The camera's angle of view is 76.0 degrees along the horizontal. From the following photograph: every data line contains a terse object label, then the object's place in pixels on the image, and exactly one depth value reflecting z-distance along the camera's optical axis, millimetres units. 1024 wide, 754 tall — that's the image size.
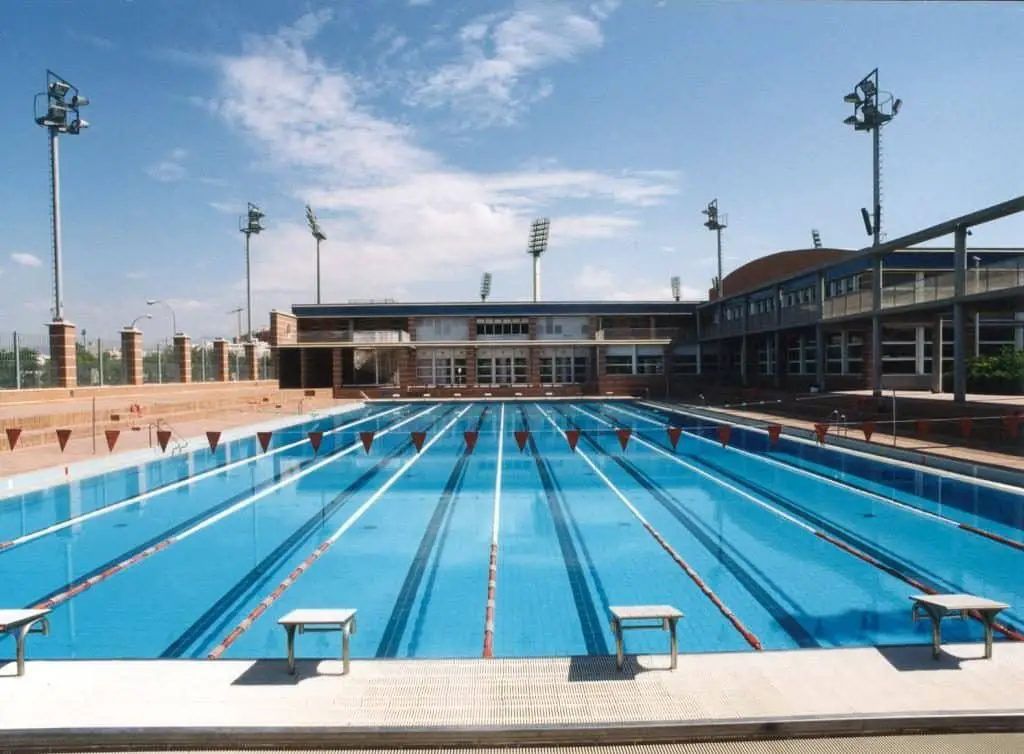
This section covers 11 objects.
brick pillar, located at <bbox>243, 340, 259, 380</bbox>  40625
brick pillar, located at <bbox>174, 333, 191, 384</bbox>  32856
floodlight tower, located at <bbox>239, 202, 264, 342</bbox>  44750
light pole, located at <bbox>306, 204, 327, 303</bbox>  51562
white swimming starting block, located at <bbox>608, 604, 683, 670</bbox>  4609
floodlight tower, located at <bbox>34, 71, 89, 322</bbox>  24203
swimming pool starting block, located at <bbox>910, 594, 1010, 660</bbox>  4605
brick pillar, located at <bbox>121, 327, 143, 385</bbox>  27406
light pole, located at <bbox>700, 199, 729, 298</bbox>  44500
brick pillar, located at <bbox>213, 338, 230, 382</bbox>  36906
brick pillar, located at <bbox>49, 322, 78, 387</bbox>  22375
